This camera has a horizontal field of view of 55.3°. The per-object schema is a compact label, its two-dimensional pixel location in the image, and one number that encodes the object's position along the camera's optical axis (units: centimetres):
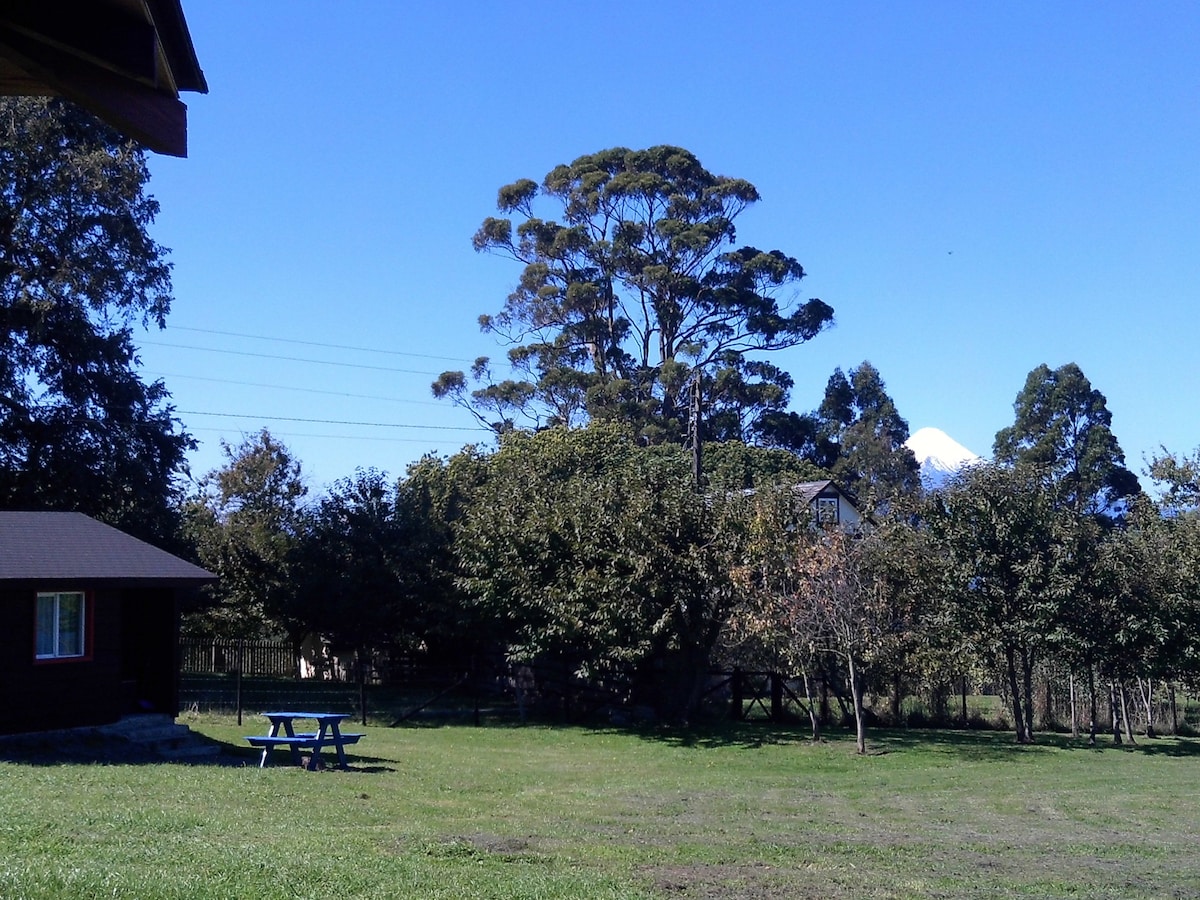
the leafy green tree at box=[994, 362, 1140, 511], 6066
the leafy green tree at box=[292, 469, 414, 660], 3098
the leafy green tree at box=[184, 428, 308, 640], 3612
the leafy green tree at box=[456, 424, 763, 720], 2570
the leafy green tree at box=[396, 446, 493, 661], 3036
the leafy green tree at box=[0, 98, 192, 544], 3141
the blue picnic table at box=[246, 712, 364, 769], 1700
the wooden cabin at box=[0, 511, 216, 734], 1770
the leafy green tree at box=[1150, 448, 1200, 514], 3184
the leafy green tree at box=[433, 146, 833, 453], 6091
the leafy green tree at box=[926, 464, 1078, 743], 2478
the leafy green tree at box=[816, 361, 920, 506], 6619
